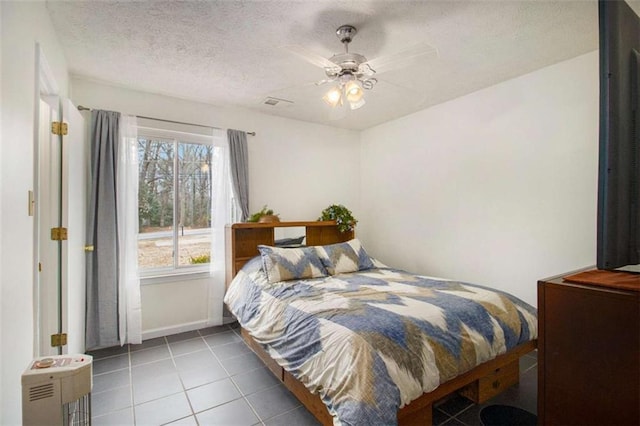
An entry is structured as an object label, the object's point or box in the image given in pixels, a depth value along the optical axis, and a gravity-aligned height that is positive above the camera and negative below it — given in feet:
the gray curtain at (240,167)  11.90 +1.72
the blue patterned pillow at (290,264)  9.48 -1.67
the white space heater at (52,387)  4.22 -2.50
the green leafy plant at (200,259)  11.79 -1.83
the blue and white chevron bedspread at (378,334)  5.02 -2.46
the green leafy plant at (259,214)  11.78 -0.10
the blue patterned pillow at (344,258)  10.69 -1.65
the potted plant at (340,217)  13.51 -0.24
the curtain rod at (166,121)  9.58 +3.22
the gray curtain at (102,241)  9.48 -0.92
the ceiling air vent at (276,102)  11.42 +4.15
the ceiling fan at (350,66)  6.31 +3.20
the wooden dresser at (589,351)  2.34 -1.14
